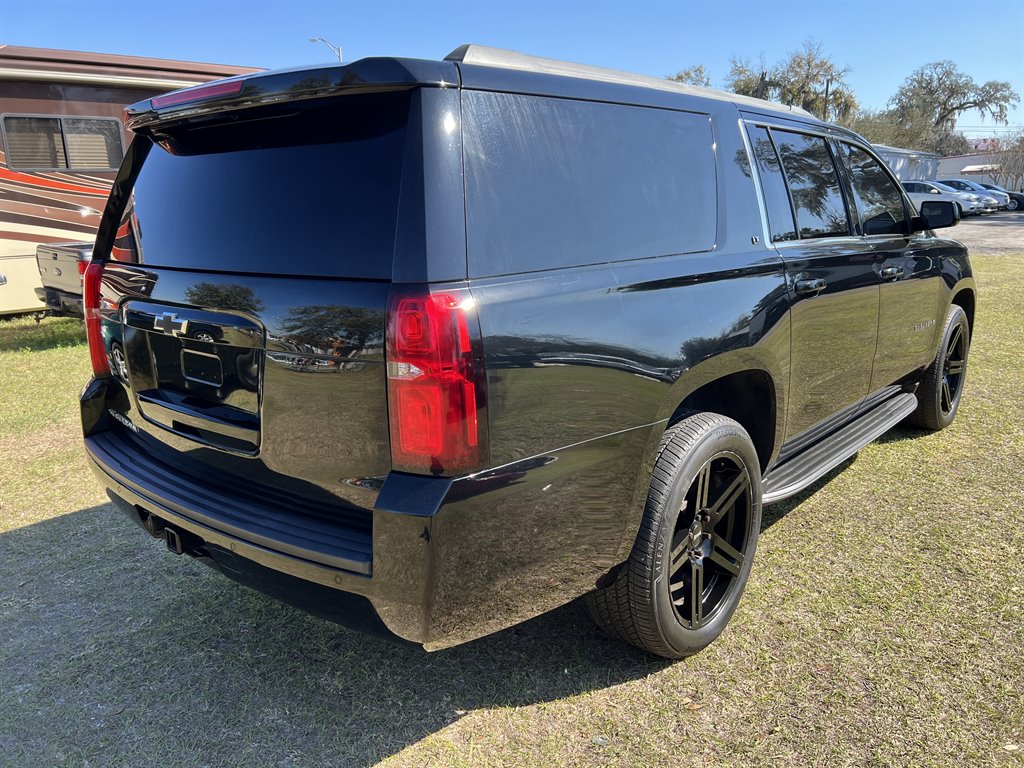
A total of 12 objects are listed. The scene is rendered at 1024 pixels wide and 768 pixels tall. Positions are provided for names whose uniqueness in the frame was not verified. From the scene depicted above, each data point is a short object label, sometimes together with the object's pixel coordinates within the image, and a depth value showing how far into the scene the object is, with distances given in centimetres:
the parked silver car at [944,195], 2883
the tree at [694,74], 5251
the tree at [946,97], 6412
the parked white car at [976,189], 3272
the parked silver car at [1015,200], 3388
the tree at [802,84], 5203
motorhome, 848
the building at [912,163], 4186
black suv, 187
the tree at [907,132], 5278
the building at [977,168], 4697
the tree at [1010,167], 4588
